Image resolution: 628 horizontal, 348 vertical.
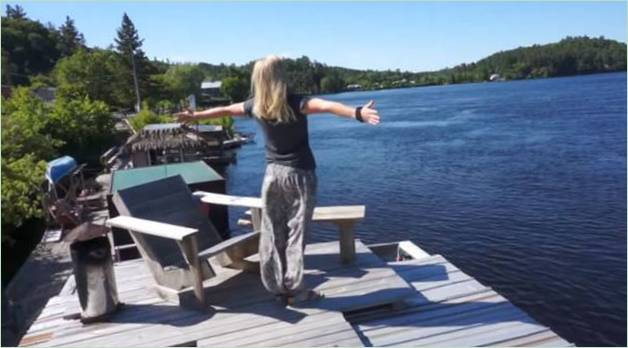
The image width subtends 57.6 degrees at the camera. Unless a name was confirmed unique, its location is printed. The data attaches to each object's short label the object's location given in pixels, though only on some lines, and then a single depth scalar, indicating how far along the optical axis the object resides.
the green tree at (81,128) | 30.73
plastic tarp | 16.41
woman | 4.02
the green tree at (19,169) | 10.11
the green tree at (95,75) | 56.72
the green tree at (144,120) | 37.81
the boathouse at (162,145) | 25.05
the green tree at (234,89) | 101.81
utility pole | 61.23
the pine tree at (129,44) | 67.38
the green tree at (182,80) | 76.38
